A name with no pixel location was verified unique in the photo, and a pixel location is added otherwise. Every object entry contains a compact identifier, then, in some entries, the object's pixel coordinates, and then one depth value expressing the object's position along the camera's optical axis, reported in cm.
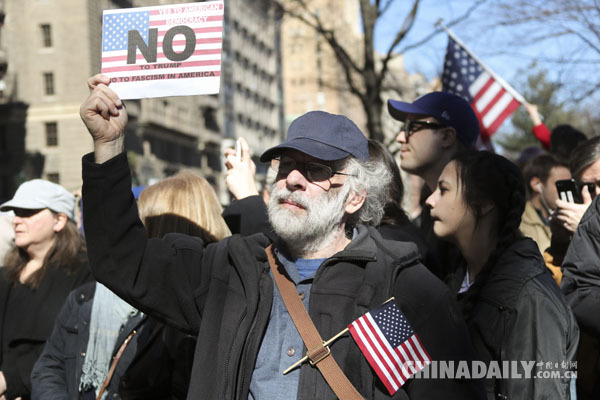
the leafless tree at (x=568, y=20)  850
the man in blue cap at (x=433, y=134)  429
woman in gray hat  446
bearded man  255
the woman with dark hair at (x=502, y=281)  284
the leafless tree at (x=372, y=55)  1188
